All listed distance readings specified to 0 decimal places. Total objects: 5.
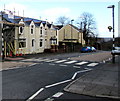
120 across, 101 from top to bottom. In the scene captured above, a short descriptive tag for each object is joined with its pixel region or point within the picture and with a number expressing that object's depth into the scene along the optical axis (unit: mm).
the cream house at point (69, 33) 57656
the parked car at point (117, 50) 23933
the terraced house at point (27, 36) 27373
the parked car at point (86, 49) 40281
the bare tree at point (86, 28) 66688
